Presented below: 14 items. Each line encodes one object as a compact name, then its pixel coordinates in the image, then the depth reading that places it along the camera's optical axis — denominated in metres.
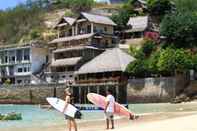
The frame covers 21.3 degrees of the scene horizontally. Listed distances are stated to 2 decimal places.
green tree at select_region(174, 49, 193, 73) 66.83
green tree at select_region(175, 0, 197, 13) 105.49
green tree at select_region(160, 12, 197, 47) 71.81
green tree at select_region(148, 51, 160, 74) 70.36
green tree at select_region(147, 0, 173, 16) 101.38
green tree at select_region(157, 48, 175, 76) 67.31
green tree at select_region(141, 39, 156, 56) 80.28
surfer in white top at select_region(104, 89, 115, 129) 23.83
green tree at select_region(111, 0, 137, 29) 99.73
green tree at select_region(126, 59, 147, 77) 71.25
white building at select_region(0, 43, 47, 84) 95.25
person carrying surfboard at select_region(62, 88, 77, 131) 21.64
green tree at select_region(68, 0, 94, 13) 128.00
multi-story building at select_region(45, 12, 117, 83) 85.56
